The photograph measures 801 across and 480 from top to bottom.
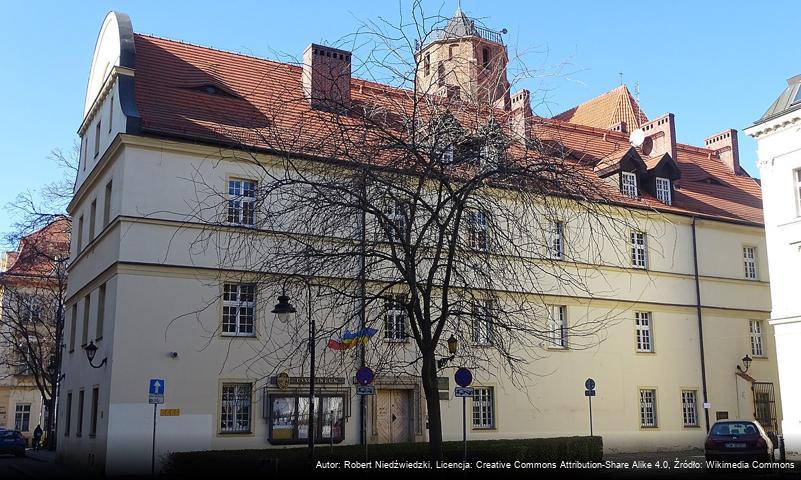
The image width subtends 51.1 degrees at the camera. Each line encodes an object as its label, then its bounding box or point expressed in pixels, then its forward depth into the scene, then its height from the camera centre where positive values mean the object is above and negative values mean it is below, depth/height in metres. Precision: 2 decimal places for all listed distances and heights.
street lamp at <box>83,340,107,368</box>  24.42 +1.30
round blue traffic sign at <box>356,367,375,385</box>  20.19 +0.47
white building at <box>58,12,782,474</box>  23.97 +2.98
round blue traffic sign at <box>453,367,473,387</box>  19.17 +0.39
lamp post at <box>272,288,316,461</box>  18.64 +1.86
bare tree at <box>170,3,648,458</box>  15.23 +3.73
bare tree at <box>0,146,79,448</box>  41.00 +6.39
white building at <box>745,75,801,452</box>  29.88 +6.17
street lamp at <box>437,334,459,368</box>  18.12 +1.05
